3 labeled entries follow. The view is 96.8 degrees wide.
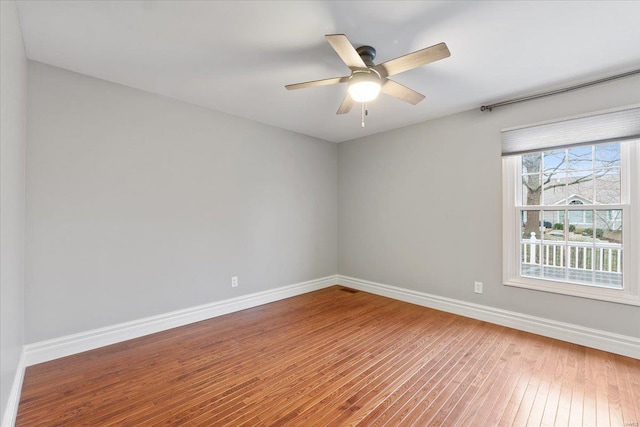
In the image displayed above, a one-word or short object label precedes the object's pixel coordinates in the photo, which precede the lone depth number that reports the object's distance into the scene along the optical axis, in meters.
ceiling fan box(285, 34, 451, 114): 1.76
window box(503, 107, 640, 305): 2.55
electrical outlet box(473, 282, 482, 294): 3.36
